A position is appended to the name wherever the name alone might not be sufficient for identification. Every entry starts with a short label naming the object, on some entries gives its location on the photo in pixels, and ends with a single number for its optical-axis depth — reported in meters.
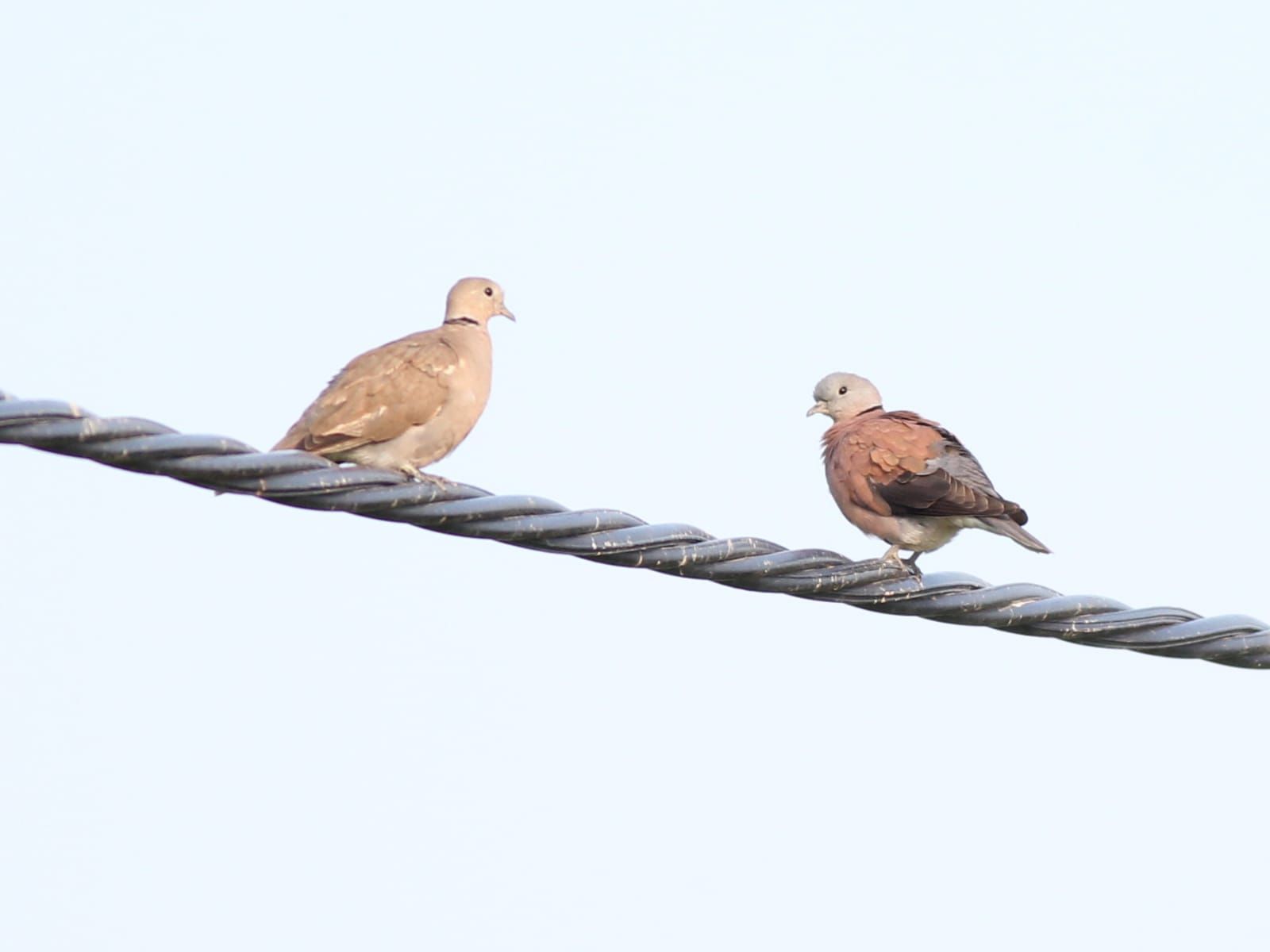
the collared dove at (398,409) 13.48
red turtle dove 14.15
